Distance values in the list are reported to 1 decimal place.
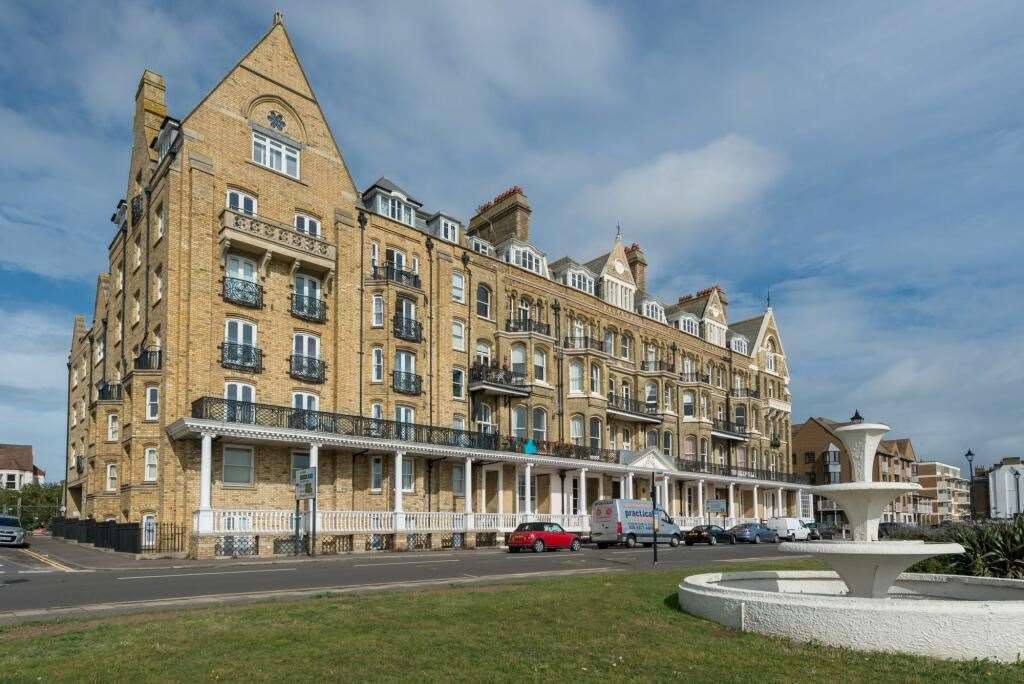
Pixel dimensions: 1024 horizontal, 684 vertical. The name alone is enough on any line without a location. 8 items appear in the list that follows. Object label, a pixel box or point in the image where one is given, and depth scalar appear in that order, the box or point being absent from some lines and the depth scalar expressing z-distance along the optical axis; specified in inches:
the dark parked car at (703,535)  1656.0
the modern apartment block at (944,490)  4894.2
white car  1943.9
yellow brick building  1173.7
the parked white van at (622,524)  1395.2
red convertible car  1250.0
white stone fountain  362.6
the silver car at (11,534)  1368.1
